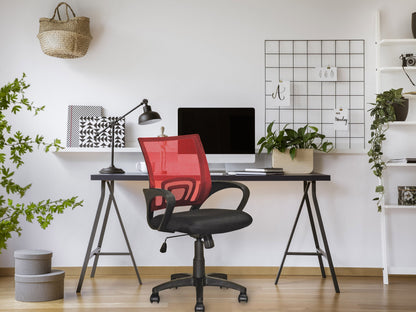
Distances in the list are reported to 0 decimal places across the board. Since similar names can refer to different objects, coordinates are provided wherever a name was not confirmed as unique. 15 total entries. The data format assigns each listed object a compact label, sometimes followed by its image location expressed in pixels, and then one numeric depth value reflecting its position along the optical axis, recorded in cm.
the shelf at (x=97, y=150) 384
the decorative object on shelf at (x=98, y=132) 389
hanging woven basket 374
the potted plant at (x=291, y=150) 372
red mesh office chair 307
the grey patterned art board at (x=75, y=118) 393
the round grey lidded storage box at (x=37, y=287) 321
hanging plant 372
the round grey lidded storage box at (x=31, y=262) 320
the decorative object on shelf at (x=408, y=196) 384
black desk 339
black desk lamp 360
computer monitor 377
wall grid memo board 402
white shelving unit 378
